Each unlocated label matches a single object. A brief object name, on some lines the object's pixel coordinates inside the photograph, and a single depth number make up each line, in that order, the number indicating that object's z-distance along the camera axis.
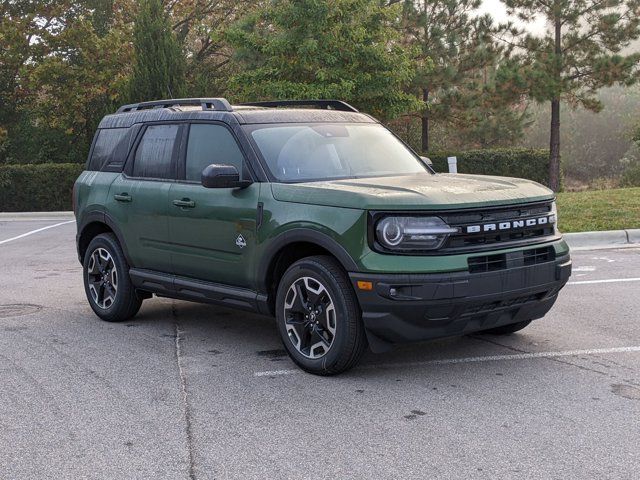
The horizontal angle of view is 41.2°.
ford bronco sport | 5.36
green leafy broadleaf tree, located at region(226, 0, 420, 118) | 23.69
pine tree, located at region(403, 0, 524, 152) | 31.41
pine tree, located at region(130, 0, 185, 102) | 26.17
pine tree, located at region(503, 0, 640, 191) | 27.17
